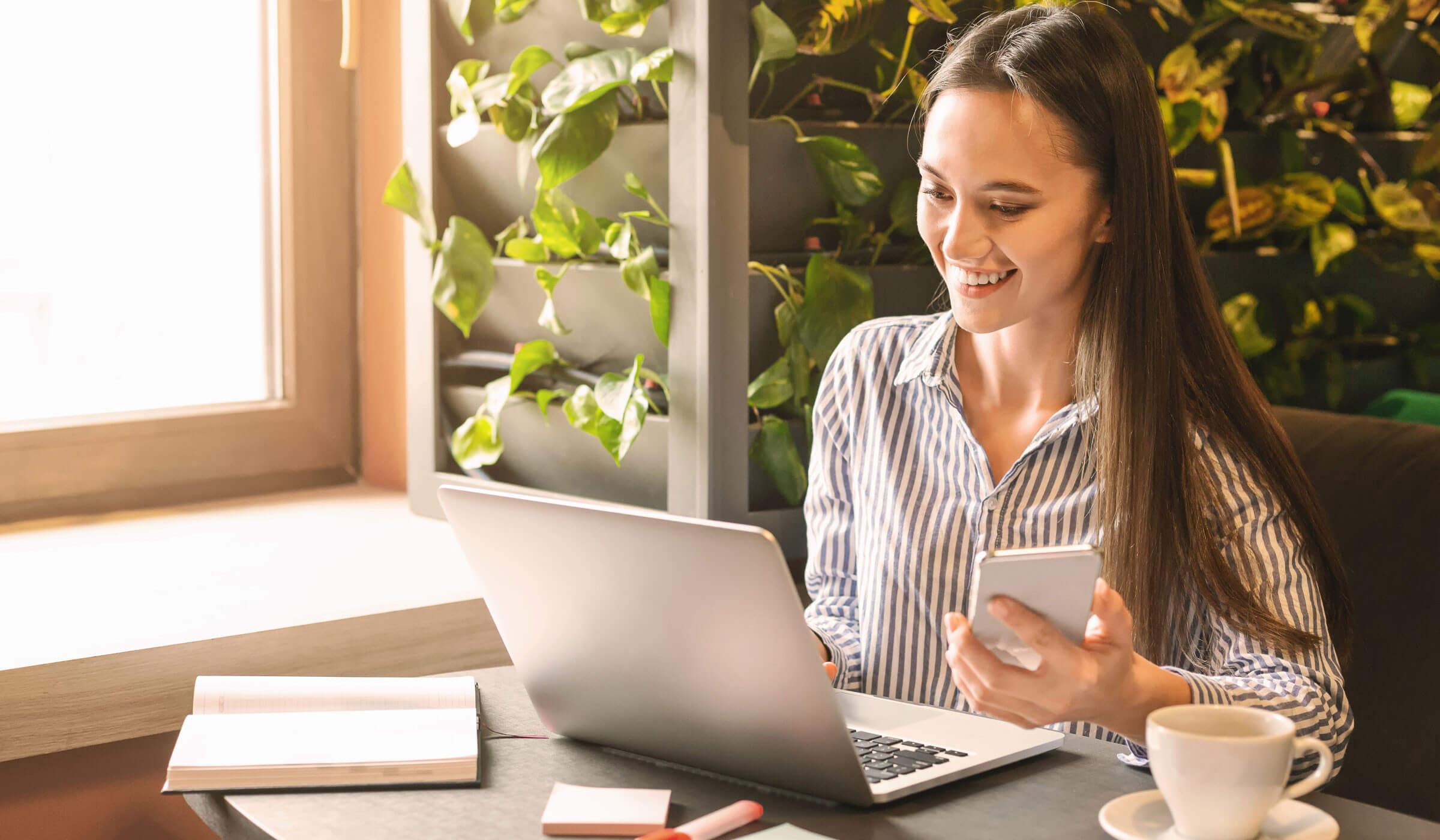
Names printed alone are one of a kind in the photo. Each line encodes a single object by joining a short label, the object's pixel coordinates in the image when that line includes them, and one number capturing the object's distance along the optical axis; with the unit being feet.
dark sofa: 7.99
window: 10.55
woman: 7.44
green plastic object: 11.48
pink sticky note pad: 6.25
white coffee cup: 5.94
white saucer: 6.11
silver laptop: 6.25
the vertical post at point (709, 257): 8.99
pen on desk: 6.20
